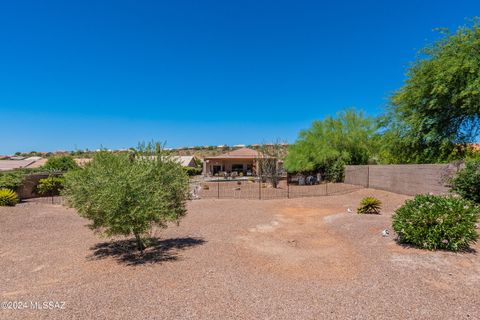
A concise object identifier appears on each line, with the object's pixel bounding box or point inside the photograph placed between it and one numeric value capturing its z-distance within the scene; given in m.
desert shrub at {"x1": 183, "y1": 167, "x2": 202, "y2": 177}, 51.44
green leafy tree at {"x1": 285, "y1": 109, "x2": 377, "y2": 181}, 31.25
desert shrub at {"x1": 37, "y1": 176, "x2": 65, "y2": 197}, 23.45
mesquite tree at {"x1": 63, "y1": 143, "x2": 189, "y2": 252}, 8.16
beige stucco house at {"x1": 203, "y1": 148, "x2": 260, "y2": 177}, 49.68
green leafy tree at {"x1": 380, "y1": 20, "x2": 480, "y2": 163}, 16.78
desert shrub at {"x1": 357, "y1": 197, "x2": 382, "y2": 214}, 14.89
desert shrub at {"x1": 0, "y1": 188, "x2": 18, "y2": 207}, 18.00
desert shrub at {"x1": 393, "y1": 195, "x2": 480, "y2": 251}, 8.02
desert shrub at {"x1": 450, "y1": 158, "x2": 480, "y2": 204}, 11.54
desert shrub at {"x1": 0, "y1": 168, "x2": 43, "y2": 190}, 20.06
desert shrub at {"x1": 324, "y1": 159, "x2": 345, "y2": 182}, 30.90
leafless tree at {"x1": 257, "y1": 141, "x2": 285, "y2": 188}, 32.17
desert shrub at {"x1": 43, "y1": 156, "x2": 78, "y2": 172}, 43.56
